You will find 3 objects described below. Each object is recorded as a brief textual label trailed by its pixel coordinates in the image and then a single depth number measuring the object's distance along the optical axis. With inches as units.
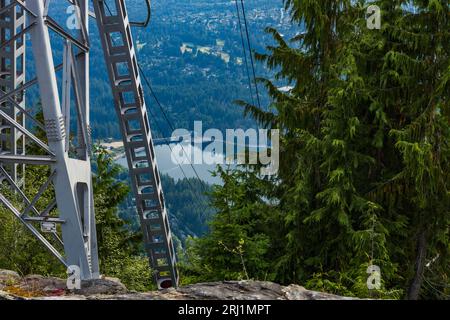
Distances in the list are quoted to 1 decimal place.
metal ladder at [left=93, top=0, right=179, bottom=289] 583.8
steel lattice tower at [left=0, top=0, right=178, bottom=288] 429.4
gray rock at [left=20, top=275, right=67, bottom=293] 342.0
